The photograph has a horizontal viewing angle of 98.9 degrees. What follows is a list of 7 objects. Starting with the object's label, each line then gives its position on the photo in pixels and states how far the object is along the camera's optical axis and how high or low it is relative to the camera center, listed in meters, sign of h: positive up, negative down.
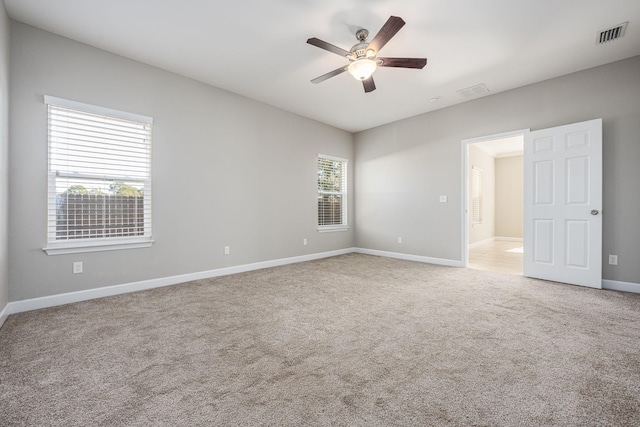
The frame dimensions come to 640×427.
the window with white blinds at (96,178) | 2.90 +0.39
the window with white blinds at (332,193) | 5.82 +0.43
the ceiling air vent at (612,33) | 2.76 +1.88
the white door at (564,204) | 3.45 +0.13
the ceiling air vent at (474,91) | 4.09 +1.89
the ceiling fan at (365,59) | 2.53 +1.53
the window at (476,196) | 7.25 +0.48
